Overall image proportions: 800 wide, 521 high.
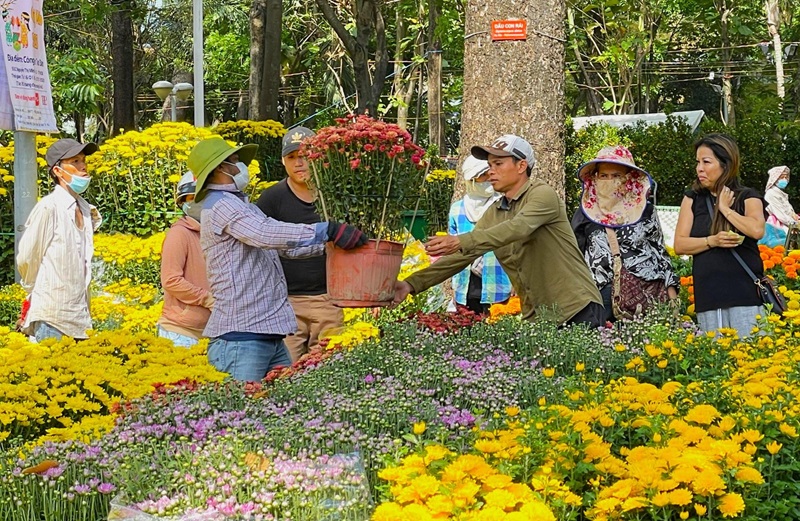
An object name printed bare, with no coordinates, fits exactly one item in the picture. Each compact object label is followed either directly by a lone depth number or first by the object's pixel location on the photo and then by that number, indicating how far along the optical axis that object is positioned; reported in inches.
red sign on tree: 319.6
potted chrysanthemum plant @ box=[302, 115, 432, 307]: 201.5
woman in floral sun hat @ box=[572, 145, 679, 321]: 258.2
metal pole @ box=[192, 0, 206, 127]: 682.2
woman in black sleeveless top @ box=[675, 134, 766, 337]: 252.7
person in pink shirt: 253.9
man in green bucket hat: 207.9
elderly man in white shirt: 282.7
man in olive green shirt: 226.5
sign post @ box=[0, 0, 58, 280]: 365.1
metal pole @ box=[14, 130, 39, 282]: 379.6
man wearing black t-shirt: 272.8
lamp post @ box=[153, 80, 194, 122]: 1096.2
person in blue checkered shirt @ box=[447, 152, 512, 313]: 295.3
